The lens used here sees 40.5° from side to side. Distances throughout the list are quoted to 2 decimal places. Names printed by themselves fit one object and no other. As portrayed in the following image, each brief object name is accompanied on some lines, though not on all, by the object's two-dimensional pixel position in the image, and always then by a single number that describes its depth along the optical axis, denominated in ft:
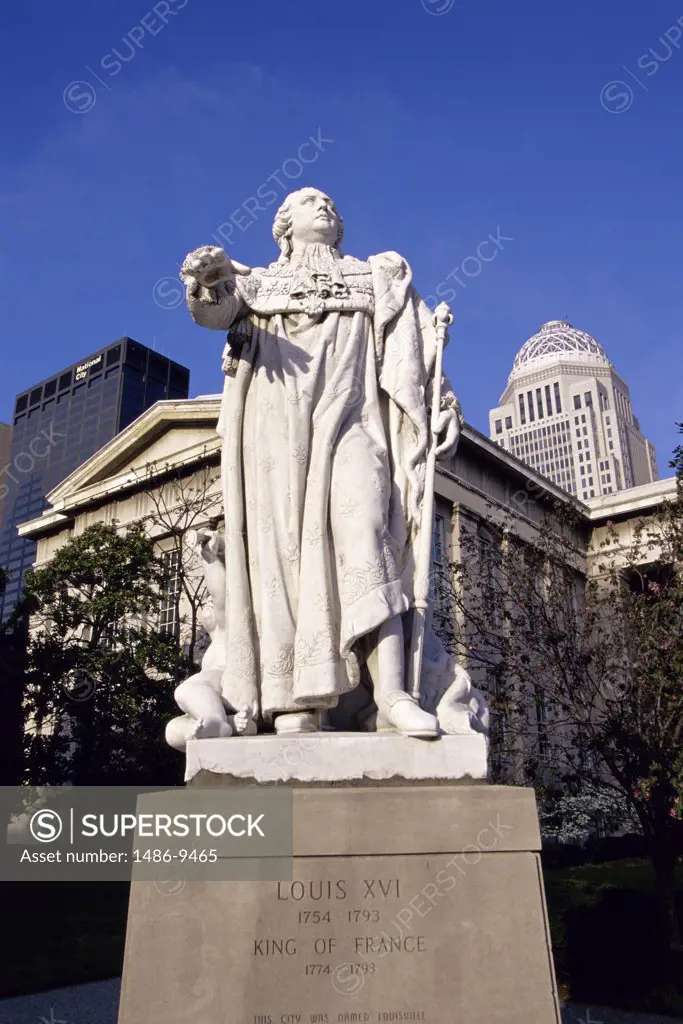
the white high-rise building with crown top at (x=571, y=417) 449.06
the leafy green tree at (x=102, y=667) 76.28
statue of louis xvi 16.84
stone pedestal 13.37
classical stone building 109.19
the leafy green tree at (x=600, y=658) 51.11
